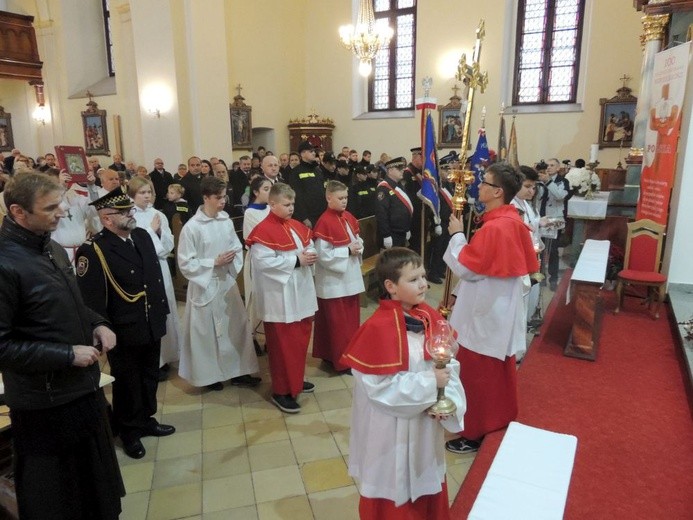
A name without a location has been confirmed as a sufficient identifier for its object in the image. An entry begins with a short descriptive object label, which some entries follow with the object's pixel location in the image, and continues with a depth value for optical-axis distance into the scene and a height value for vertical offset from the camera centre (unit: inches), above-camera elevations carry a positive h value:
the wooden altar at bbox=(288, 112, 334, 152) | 609.0 +15.2
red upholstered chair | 249.6 -61.5
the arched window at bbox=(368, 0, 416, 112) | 579.5 +94.6
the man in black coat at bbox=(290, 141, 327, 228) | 297.6 -26.6
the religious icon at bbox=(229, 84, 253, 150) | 534.0 +21.4
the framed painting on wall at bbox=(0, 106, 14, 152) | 671.8 +16.7
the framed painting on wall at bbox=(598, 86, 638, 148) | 461.7 +21.3
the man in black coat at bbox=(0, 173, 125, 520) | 87.8 -39.6
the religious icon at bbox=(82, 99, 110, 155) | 592.7 +17.0
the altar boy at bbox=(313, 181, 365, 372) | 184.9 -47.5
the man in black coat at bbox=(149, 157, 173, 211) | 394.3 -28.9
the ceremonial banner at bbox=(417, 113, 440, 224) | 181.5 -6.4
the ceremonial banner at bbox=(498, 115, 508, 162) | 378.0 -1.4
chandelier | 449.1 +94.0
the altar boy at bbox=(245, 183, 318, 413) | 163.8 -46.6
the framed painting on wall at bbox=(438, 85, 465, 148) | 539.2 +22.5
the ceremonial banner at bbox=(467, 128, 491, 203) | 287.7 -9.1
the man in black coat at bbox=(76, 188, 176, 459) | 131.3 -41.3
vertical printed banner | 257.6 +6.2
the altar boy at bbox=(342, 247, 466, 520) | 86.7 -42.0
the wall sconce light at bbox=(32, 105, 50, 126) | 649.6 +37.1
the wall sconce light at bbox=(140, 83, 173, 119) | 465.4 +40.4
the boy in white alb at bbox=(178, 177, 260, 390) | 169.6 -53.4
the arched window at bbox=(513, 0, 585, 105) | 499.8 +90.6
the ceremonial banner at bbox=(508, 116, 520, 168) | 403.6 -4.3
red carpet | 124.1 -84.4
